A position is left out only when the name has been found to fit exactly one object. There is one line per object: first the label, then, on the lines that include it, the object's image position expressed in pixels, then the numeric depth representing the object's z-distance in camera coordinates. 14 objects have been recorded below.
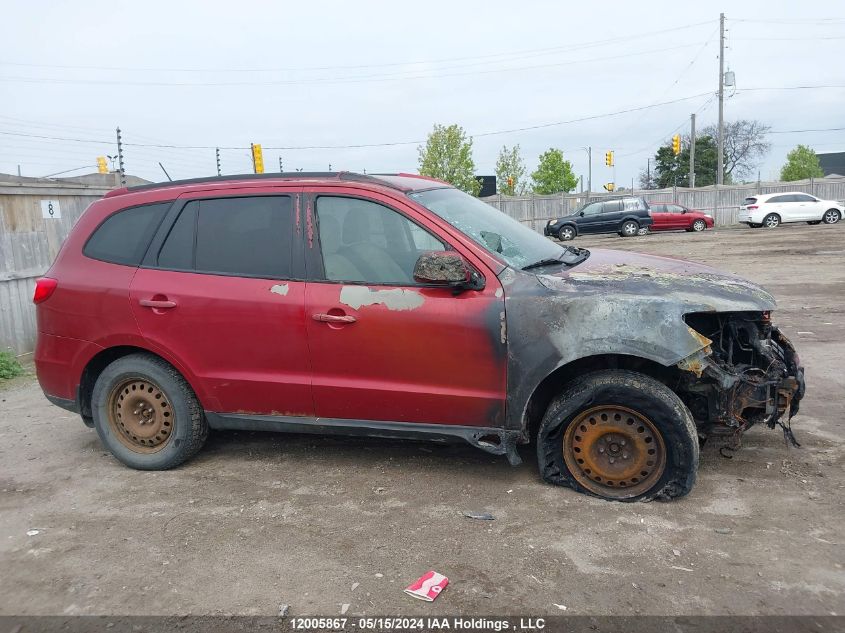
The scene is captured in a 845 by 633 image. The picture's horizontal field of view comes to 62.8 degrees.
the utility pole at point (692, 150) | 48.84
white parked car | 28.75
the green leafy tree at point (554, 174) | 57.84
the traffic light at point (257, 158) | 28.50
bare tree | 72.38
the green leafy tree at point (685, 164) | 68.31
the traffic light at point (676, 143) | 40.00
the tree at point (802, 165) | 67.75
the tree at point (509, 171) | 53.91
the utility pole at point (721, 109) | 39.69
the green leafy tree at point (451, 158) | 46.31
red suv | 3.81
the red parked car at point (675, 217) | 29.59
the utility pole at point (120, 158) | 14.74
